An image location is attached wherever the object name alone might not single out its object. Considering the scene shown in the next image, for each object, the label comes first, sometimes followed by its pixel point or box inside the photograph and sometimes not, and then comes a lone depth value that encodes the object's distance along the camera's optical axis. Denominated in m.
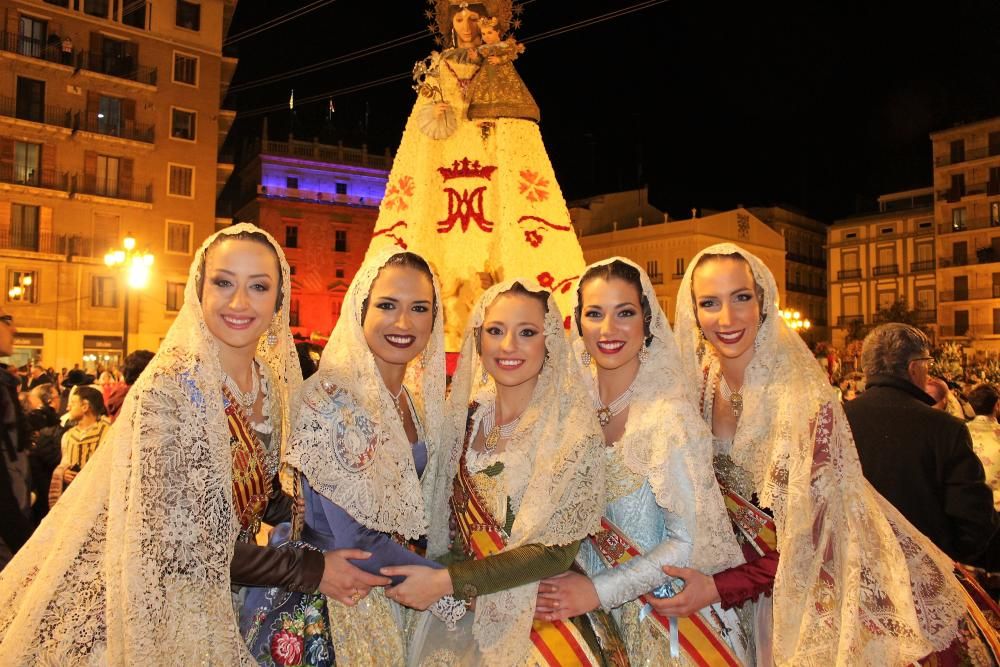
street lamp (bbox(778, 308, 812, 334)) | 22.69
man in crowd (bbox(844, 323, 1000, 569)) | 3.47
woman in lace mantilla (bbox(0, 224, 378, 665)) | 2.13
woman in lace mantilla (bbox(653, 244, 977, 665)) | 2.57
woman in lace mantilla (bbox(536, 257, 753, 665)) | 2.53
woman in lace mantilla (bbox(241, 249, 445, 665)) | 2.42
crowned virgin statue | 5.40
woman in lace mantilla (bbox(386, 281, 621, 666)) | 2.42
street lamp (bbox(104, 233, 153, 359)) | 11.94
